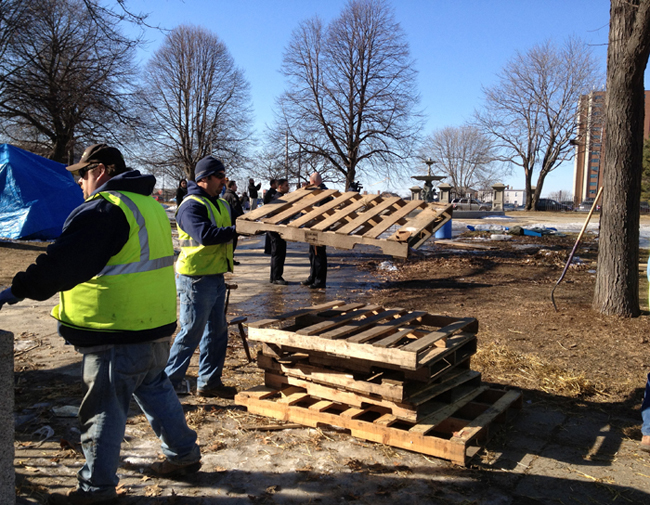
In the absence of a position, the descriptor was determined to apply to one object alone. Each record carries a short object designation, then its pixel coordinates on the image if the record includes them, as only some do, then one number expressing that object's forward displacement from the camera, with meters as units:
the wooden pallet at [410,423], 3.56
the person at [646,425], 3.75
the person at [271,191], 11.96
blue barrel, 19.52
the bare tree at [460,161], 70.81
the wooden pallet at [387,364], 3.72
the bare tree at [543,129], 44.06
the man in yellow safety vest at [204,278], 4.46
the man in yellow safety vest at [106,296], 2.74
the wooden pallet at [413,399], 3.74
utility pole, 27.96
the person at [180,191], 17.95
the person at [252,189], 20.83
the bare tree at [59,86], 17.88
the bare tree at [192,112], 38.66
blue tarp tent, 15.34
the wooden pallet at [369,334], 3.71
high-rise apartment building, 42.99
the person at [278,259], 10.29
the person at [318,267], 10.06
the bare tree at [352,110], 26.38
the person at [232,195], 12.46
